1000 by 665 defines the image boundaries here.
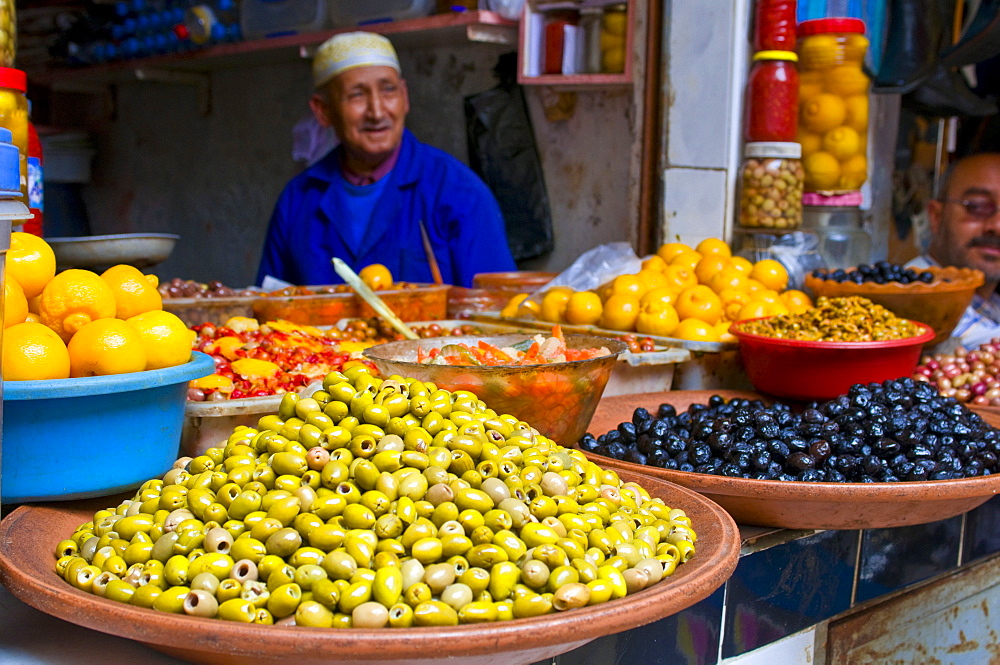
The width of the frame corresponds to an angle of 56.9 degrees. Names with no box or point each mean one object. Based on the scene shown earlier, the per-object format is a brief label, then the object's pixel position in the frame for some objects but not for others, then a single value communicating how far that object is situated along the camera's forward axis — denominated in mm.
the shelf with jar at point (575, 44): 3656
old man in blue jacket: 4027
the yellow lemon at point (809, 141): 3088
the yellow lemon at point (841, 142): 3055
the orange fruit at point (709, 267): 2646
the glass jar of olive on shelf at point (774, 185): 2980
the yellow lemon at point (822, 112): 3027
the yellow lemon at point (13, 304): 1203
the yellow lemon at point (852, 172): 3094
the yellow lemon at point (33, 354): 1146
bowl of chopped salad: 1486
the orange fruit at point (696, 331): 2332
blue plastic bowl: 1161
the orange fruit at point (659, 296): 2428
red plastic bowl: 2125
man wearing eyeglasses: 3162
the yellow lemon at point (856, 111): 3064
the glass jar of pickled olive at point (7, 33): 1428
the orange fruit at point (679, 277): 2611
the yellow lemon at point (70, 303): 1265
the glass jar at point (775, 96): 2965
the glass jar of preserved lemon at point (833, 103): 3002
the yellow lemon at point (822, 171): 3064
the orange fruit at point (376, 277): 2707
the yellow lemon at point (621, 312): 2439
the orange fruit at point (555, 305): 2574
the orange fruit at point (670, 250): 2826
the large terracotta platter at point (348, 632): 851
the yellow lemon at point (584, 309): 2514
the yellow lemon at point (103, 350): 1204
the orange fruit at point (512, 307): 2681
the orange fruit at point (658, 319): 2363
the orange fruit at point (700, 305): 2410
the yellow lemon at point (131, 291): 1354
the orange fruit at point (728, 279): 2566
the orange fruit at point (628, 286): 2500
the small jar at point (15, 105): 1351
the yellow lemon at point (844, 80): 3023
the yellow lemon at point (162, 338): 1276
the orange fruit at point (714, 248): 2758
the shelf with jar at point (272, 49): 4094
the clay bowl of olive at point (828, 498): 1403
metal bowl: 2119
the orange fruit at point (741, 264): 2654
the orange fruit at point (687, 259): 2744
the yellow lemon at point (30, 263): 1260
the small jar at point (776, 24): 2951
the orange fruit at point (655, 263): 2725
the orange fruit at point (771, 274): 2648
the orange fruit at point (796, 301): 2525
